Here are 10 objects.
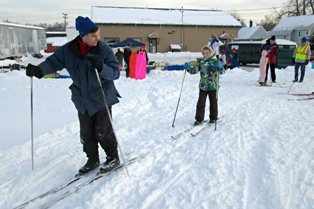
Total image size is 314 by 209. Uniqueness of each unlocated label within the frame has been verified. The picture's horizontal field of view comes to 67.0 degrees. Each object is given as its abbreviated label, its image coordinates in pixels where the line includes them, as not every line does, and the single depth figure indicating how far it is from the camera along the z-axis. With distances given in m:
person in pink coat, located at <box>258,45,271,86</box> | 8.61
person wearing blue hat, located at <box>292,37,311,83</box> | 8.82
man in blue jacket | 2.63
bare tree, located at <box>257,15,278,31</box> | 52.56
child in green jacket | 4.53
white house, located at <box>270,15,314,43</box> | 35.89
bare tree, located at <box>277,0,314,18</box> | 45.82
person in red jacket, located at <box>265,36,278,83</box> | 9.09
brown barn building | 30.74
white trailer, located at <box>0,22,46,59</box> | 21.79
